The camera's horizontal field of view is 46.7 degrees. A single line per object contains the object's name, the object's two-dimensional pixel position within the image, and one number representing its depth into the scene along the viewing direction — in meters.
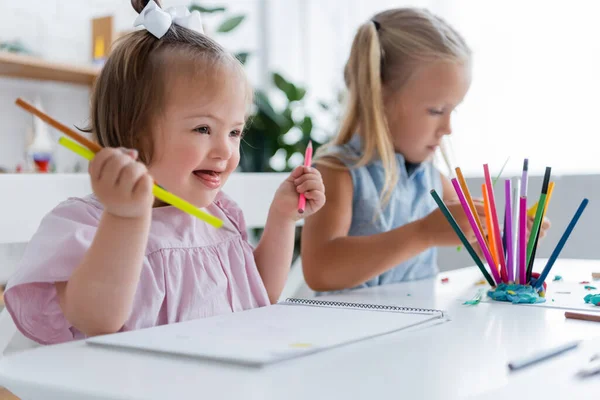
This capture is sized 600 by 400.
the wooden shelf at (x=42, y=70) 2.21
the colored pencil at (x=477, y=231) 0.83
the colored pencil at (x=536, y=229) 0.81
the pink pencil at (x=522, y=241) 0.82
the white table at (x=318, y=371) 0.38
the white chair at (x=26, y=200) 0.84
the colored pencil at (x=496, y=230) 0.83
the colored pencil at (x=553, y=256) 0.80
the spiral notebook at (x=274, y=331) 0.46
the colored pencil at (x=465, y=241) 0.81
